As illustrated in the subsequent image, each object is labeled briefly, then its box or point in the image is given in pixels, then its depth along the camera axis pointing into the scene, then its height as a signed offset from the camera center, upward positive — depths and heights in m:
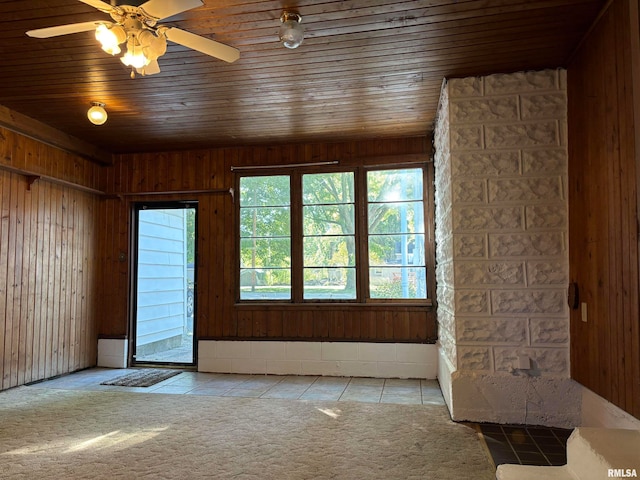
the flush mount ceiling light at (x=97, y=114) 3.98 +1.36
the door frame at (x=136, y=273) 5.45 -0.15
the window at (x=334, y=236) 5.02 +0.29
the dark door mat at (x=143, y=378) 4.67 -1.31
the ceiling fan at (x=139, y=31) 2.16 +1.24
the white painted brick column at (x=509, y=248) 3.31 +0.08
